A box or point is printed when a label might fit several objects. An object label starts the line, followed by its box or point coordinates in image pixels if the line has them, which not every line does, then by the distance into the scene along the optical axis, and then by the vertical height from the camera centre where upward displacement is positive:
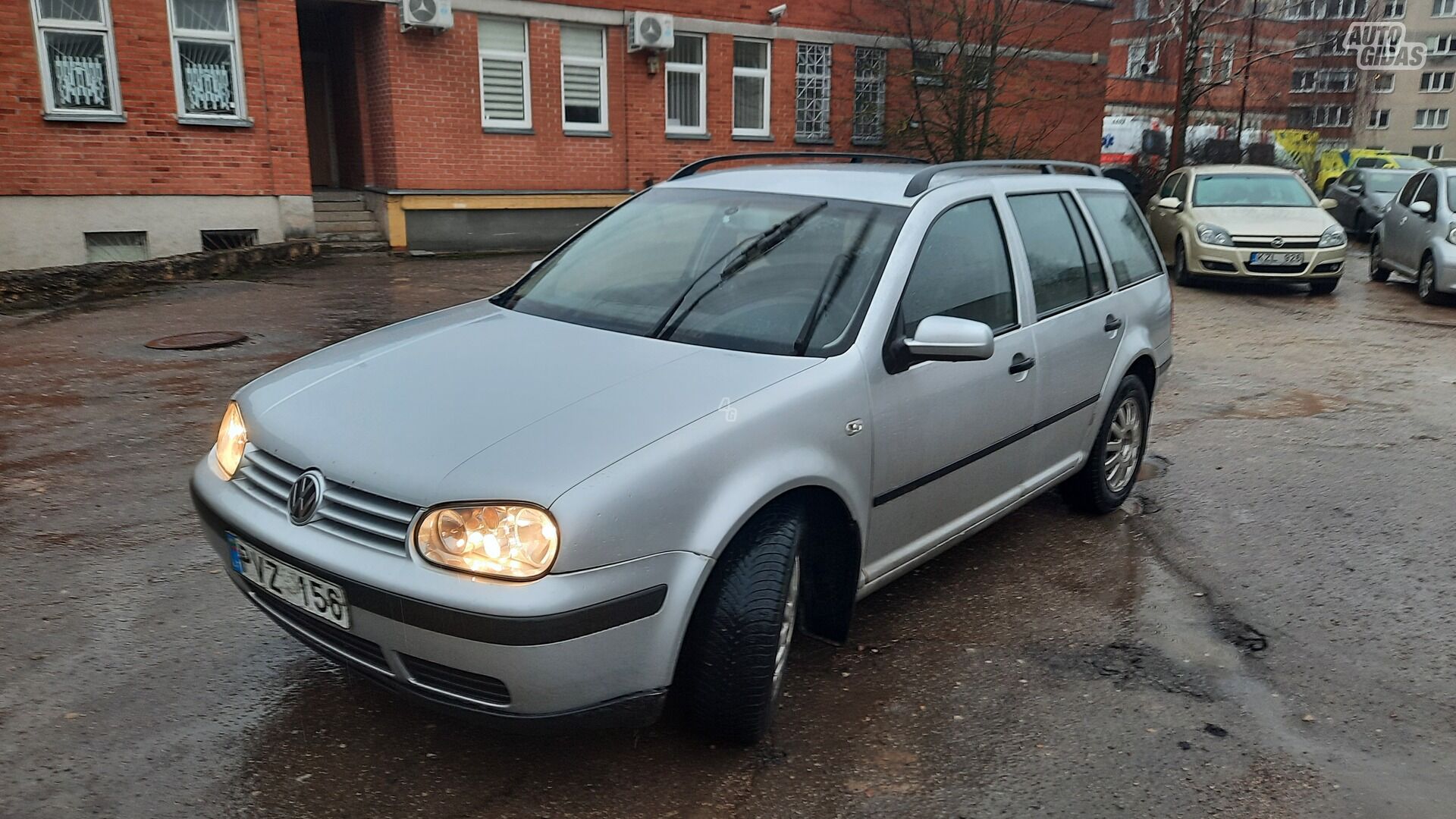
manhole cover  9.00 -1.59
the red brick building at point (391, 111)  13.93 +0.59
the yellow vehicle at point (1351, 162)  30.91 -0.22
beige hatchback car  13.21 -0.92
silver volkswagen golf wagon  2.59 -0.79
